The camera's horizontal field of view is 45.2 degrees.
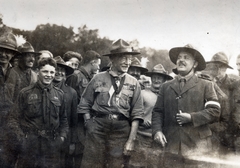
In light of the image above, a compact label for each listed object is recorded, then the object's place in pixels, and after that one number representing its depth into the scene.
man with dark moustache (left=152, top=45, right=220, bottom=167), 3.75
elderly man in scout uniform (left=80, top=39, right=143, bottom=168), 3.84
